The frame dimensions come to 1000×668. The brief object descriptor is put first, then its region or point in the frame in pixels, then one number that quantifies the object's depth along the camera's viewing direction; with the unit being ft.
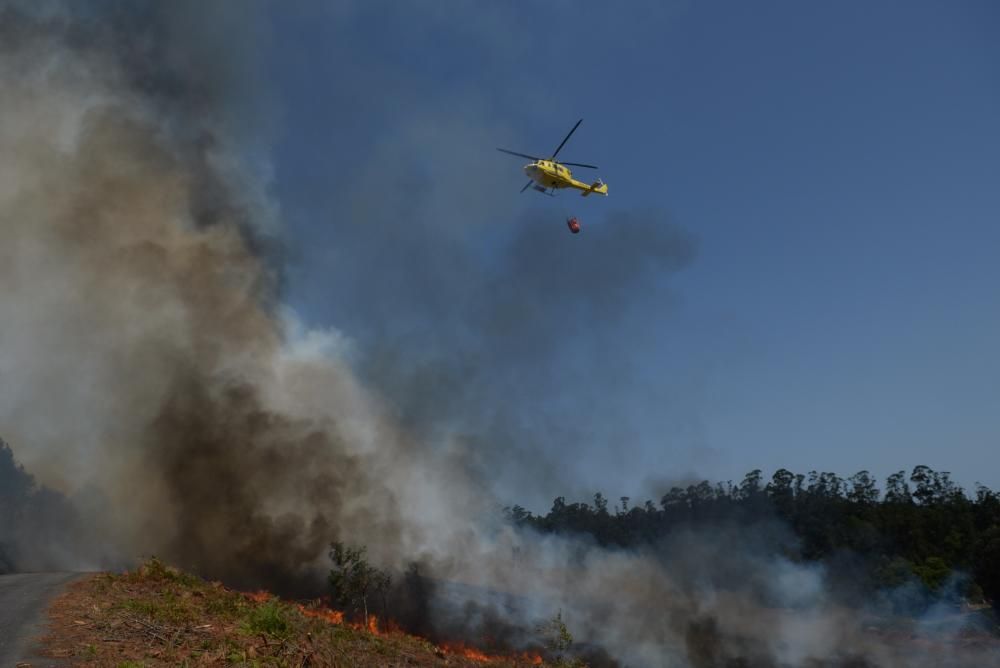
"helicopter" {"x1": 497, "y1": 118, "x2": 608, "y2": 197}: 174.50
